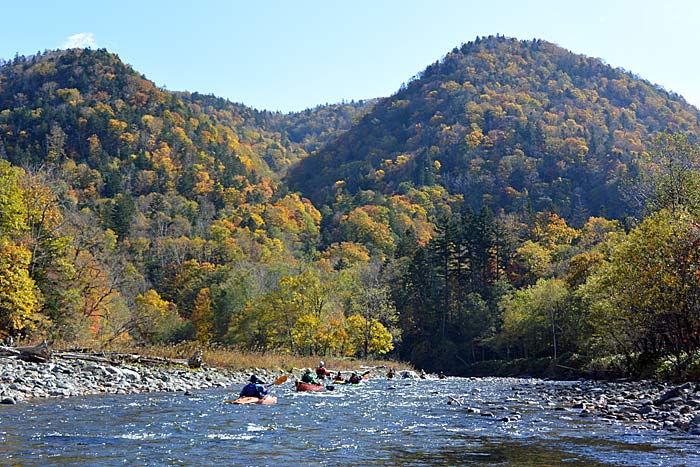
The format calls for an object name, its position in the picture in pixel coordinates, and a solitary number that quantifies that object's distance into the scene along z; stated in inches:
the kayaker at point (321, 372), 1486.2
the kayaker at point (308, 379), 1280.8
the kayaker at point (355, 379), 1517.0
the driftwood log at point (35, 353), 1106.7
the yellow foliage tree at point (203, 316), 3225.9
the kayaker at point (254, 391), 949.8
